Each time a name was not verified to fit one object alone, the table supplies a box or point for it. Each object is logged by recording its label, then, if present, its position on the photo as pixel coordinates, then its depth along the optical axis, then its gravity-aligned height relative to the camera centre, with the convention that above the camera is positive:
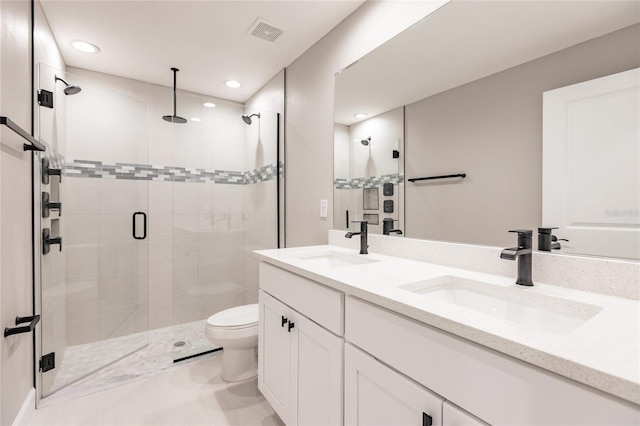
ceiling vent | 1.99 +1.27
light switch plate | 2.11 +0.03
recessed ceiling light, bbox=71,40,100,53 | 2.21 +1.27
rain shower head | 2.75 +0.89
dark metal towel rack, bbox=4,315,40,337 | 1.31 -0.54
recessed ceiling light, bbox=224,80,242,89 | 2.87 +1.27
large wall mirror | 0.89 +0.35
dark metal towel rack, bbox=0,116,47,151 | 1.20 +0.35
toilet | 1.99 -0.88
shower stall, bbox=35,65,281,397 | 2.12 -0.08
